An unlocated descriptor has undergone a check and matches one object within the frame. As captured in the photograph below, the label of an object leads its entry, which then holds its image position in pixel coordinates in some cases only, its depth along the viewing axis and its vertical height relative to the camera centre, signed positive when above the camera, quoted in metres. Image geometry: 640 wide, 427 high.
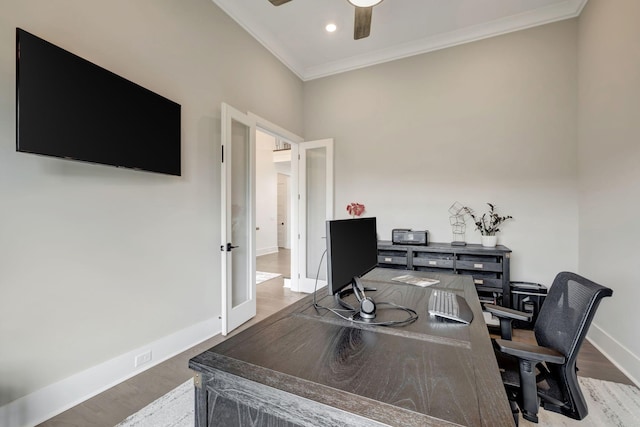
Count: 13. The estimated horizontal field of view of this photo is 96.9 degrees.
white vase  3.32 -0.37
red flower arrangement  4.13 +0.01
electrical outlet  2.16 -1.15
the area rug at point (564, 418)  1.68 -1.27
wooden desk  0.71 -0.50
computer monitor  1.25 -0.20
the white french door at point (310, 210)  4.42 +0.00
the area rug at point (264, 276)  5.12 -1.27
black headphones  1.29 -0.45
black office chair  1.14 -0.62
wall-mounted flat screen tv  1.47 +0.61
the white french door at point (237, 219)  2.74 -0.10
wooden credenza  3.07 -0.60
